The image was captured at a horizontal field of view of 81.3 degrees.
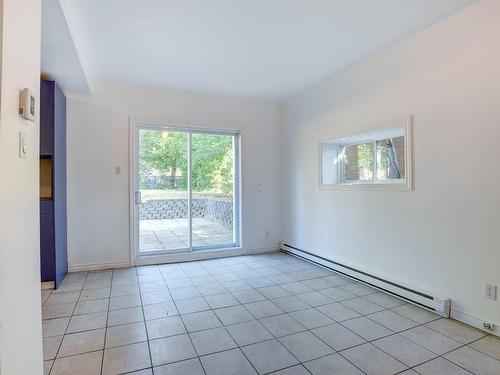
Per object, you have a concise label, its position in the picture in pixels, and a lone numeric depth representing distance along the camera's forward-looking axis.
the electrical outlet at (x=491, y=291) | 2.28
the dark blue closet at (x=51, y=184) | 3.27
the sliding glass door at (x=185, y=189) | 4.45
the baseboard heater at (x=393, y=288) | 2.59
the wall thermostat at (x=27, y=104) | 1.29
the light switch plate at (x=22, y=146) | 1.29
